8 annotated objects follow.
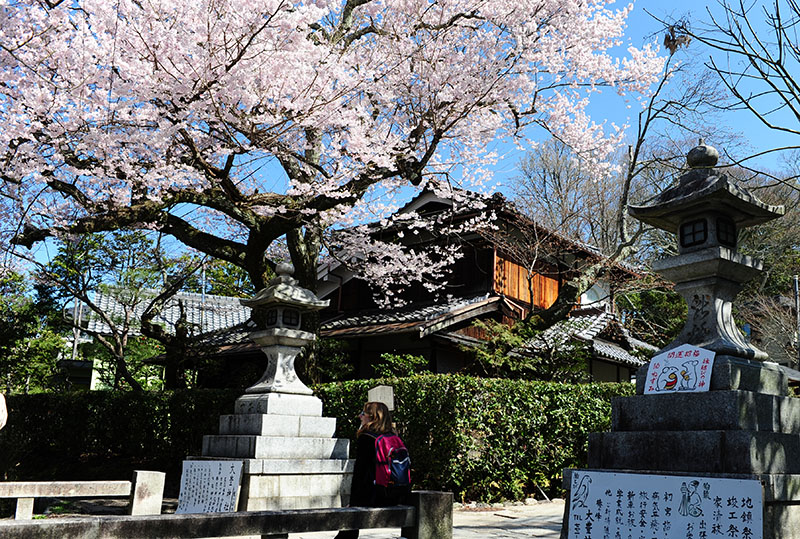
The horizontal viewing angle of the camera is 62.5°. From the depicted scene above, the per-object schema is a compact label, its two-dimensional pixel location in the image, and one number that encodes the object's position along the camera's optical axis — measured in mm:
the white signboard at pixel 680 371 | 5535
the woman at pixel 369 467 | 6195
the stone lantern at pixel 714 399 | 5109
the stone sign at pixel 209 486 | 9133
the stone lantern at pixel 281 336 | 10133
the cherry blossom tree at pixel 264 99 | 9156
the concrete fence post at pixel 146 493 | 8375
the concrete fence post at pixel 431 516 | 4418
